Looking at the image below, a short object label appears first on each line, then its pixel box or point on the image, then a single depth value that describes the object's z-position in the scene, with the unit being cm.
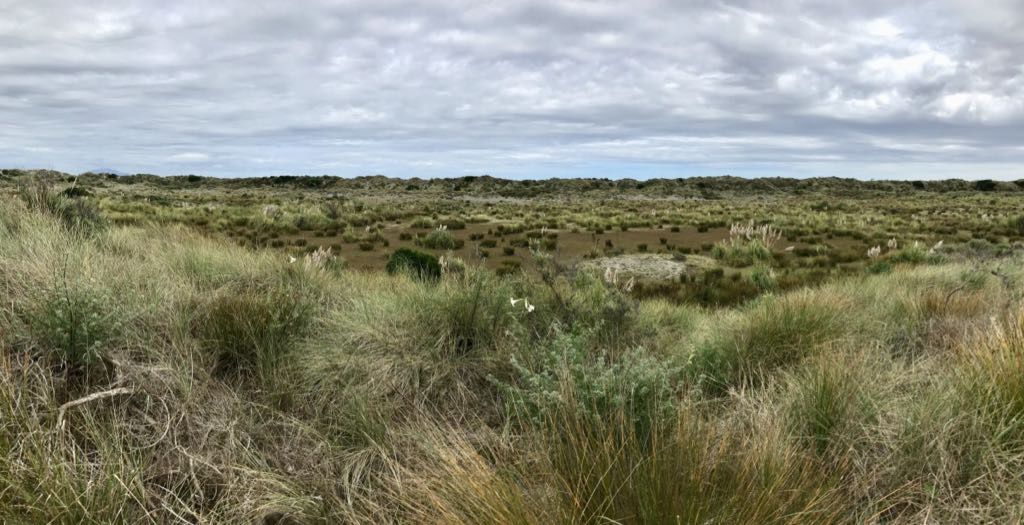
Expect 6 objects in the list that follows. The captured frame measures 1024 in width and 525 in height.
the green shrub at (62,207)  798
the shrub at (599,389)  320
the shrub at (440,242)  2072
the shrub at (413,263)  1097
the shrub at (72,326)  401
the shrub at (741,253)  1730
